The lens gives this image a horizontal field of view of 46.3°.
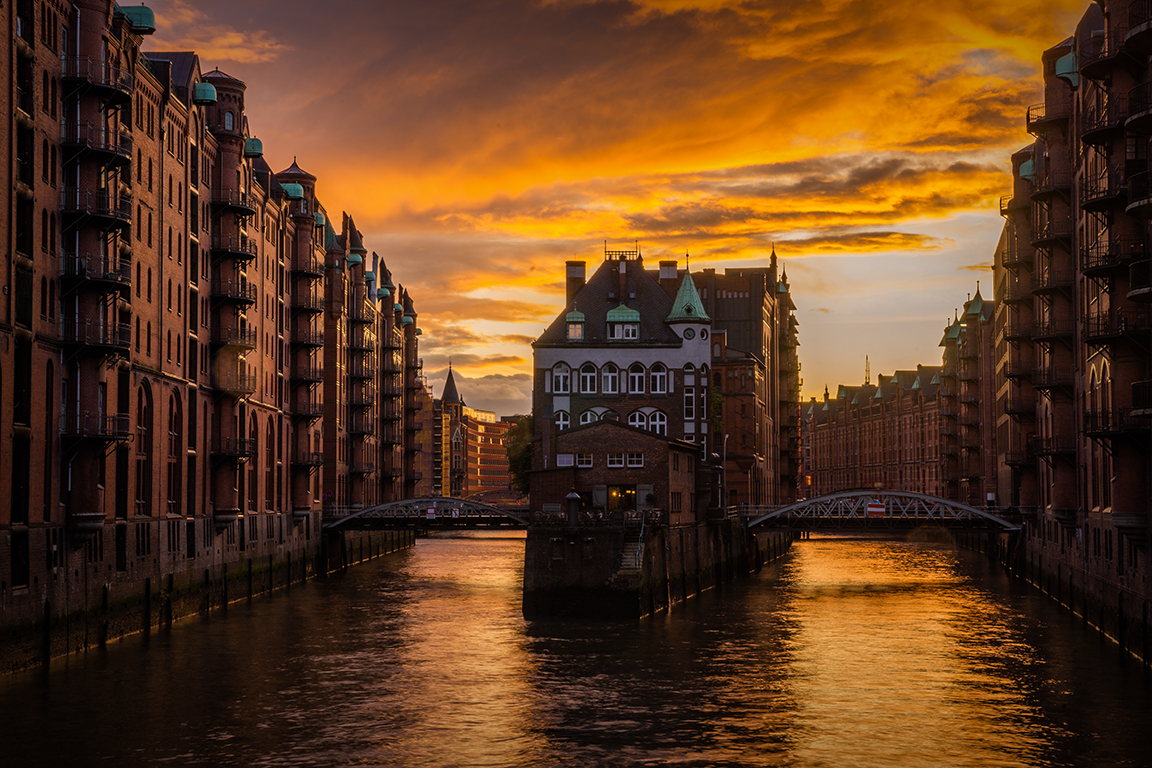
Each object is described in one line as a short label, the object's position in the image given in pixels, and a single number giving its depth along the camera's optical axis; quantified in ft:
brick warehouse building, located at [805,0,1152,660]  147.33
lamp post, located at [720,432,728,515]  326.07
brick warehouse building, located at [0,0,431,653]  147.54
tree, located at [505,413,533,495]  376.68
